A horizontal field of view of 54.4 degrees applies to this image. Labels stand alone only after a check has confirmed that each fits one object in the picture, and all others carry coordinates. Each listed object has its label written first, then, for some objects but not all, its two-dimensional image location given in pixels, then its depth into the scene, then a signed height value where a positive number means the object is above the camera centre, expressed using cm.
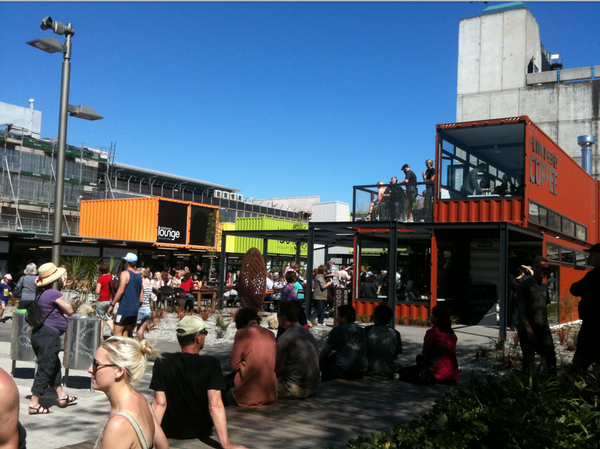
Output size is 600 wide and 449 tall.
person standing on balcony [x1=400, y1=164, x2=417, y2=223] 1709 +216
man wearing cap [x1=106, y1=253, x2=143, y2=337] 952 -69
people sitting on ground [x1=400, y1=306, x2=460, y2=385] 791 -121
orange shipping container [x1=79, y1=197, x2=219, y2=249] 2928 +205
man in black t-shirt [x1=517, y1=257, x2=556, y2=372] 740 -58
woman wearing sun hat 645 -85
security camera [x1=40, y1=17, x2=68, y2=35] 955 +378
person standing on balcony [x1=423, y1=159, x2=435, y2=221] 1691 +214
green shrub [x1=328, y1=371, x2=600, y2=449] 386 -107
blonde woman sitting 261 -64
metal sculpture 1269 -35
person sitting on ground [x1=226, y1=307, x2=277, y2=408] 623 -110
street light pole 916 +193
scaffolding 4825 +632
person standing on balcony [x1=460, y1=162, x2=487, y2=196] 1645 +246
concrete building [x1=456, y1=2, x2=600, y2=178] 3161 +1056
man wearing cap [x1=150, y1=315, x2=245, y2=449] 460 -98
